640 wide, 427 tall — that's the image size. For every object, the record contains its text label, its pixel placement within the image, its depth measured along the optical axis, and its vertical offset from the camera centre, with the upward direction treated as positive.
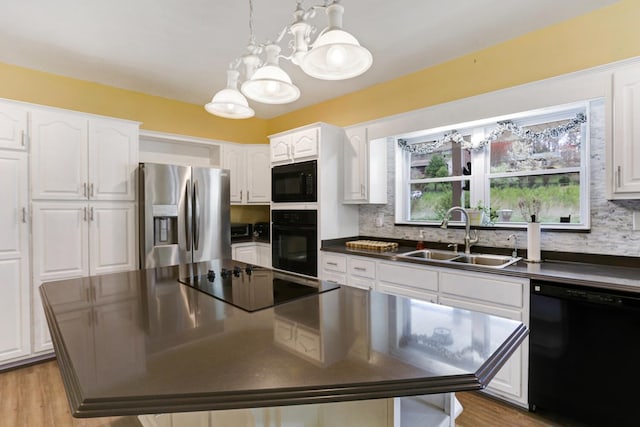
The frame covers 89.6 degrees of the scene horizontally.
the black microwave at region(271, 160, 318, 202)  3.23 +0.30
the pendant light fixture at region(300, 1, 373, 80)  1.16 +0.61
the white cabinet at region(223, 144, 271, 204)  4.08 +0.48
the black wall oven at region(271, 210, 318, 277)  3.27 -0.33
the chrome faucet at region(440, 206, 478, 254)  2.71 -0.20
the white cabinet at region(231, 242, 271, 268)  3.92 -0.52
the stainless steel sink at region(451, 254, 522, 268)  2.47 -0.40
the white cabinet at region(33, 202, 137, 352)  2.68 -0.27
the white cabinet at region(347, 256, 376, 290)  2.80 -0.55
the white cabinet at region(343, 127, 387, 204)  3.22 +0.43
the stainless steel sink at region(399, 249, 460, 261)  2.78 -0.39
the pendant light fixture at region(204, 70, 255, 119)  1.71 +0.58
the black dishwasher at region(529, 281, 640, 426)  1.66 -0.80
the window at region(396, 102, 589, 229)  2.39 +0.35
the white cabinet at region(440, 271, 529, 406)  1.98 -0.61
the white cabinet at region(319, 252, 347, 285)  3.04 -0.55
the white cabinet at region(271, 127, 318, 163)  3.24 +0.68
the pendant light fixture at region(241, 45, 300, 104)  1.39 +0.58
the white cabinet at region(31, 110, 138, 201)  2.68 +0.48
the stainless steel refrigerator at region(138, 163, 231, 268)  3.03 -0.04
